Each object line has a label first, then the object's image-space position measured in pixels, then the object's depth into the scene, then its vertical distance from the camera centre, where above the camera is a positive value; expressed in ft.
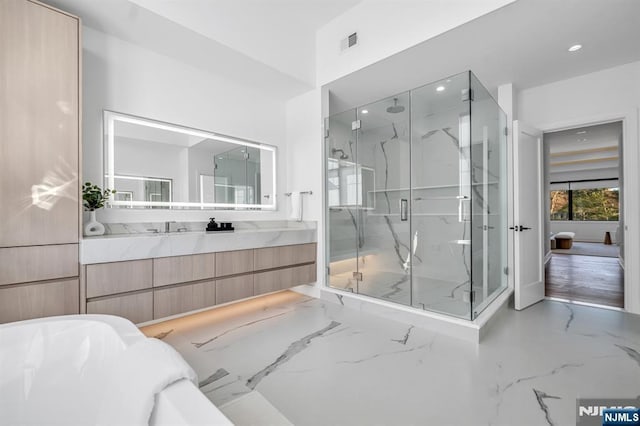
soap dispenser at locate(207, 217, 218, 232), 9.45 -0.41
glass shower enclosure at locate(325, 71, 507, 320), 8.77 +0.54
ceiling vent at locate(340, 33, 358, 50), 10.21 +6.38
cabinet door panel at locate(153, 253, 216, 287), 7.37 -1.52
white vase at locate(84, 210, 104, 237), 7.29 -0.34
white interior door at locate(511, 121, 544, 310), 10.33 -0.15
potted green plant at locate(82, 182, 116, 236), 7.34 +0.29
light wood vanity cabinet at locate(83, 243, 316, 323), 6.63 -1.90
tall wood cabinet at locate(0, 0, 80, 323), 5.66 +1.18
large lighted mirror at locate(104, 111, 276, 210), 8.44 +1.66
